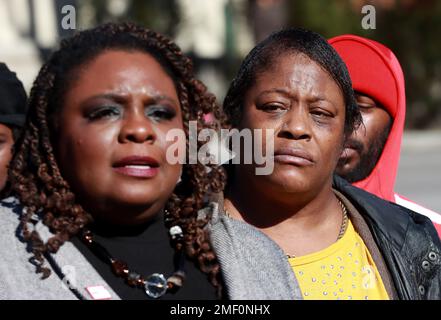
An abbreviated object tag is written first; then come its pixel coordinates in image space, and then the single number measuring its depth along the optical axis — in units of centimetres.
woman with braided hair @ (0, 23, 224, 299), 461
